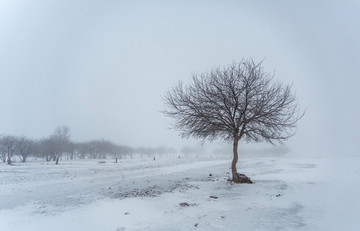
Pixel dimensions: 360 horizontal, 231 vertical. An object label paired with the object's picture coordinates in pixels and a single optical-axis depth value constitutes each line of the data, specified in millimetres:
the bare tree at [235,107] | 10688
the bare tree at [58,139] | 67812
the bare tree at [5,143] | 60684
